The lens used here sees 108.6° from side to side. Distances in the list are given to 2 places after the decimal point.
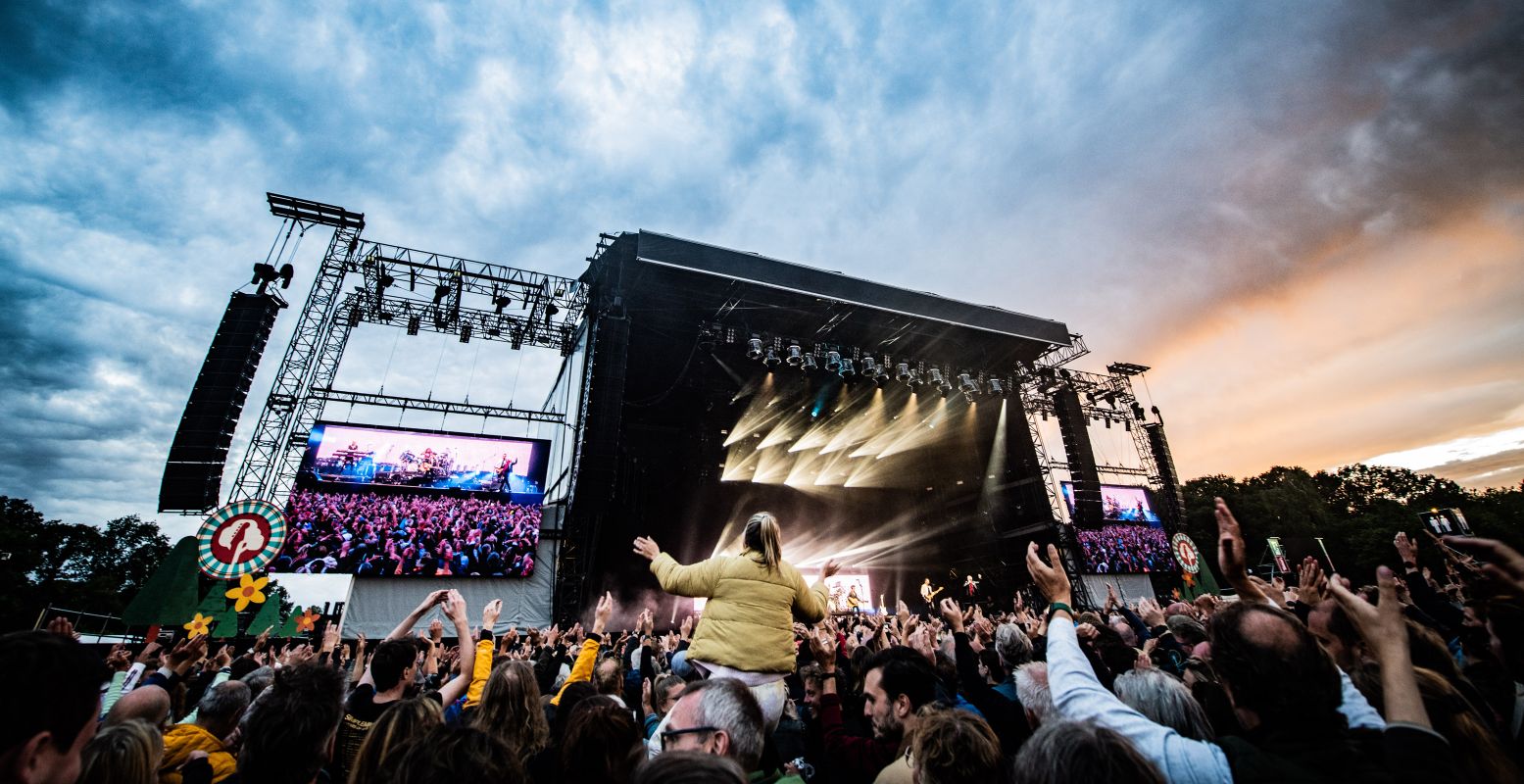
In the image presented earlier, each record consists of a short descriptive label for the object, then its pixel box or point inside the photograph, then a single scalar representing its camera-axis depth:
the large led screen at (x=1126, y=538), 21.11
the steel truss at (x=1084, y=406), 18.12
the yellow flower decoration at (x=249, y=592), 7.40
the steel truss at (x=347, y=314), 13.09
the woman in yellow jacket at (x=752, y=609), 2.71
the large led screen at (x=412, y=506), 13.12
